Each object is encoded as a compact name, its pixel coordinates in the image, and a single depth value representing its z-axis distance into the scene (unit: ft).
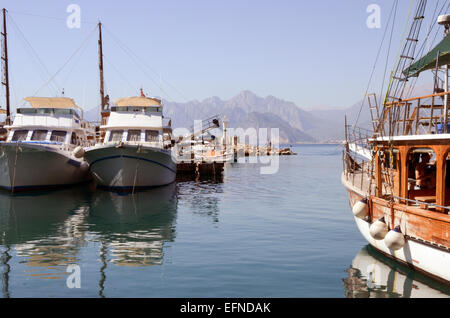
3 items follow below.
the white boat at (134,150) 97.35
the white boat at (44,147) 95.56
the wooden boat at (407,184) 36.32
